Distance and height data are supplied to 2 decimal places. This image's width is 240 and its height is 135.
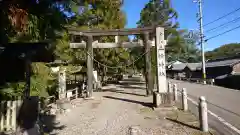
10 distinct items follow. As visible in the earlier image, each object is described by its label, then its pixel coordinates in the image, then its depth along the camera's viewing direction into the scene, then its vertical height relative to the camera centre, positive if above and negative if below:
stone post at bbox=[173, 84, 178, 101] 8.07 -1.15
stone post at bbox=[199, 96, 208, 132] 4.27 -1.33
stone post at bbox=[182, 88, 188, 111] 6.25 -1.36
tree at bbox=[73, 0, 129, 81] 11.95 +4.50
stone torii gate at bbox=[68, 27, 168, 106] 8.74 +1.89
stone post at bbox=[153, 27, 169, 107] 6.82 +0.46
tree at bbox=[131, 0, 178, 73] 22.99 +9.69
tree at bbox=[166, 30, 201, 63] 20.33 +4.09
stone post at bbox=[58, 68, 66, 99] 7.68 -0.72
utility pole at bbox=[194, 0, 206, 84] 18.48 +6.02
